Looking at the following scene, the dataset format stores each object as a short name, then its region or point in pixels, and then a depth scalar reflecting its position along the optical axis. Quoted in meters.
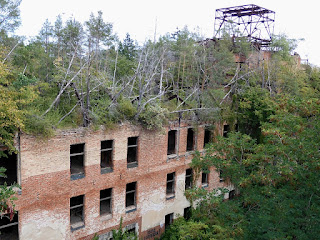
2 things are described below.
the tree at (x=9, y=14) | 16.31
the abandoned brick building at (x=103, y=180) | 11.96
